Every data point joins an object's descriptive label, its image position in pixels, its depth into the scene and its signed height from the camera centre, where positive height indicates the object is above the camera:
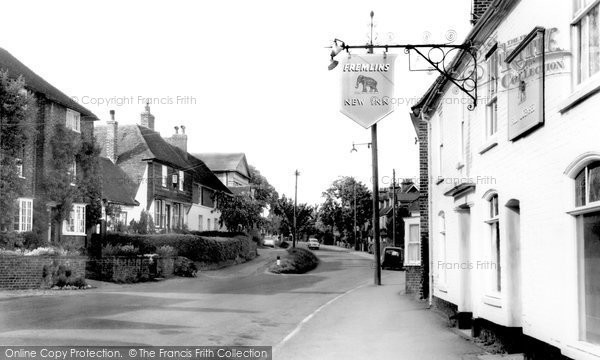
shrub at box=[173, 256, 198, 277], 34.34 -2.50
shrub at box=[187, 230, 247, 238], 50.92 -1.03
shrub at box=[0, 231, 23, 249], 27.33 -0.80
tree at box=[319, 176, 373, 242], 102.50 +2.17
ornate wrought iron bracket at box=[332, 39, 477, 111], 12.38 +3.28
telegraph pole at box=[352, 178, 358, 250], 89.75 -3.21
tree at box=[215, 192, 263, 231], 53.84 +0.75
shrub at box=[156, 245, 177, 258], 33.53 -1.58
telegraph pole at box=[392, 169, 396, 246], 54.74 +1.98
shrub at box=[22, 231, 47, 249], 29.34 -0.88
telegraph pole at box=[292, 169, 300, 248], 75.94 +3.00
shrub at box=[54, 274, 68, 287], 24.34 -2.23
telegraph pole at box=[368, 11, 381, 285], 28.58 +0.88
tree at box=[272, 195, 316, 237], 82.69 +1.00
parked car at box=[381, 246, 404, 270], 45.31 -2.80
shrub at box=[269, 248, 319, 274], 40.34 -2.85
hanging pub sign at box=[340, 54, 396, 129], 15.22 +3.49
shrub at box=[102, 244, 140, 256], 31.29 -1.45
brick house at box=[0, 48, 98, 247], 30.95 +3.66
